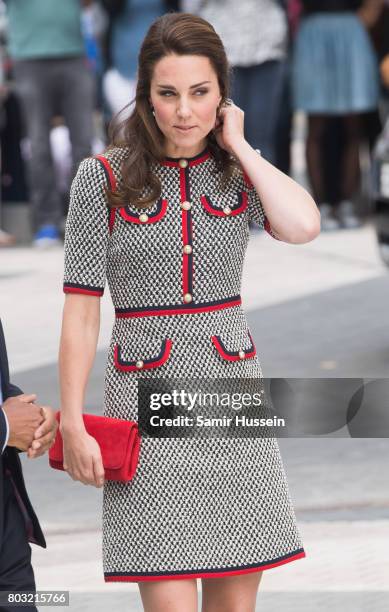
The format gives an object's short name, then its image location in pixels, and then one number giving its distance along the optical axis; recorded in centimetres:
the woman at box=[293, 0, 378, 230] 2366
